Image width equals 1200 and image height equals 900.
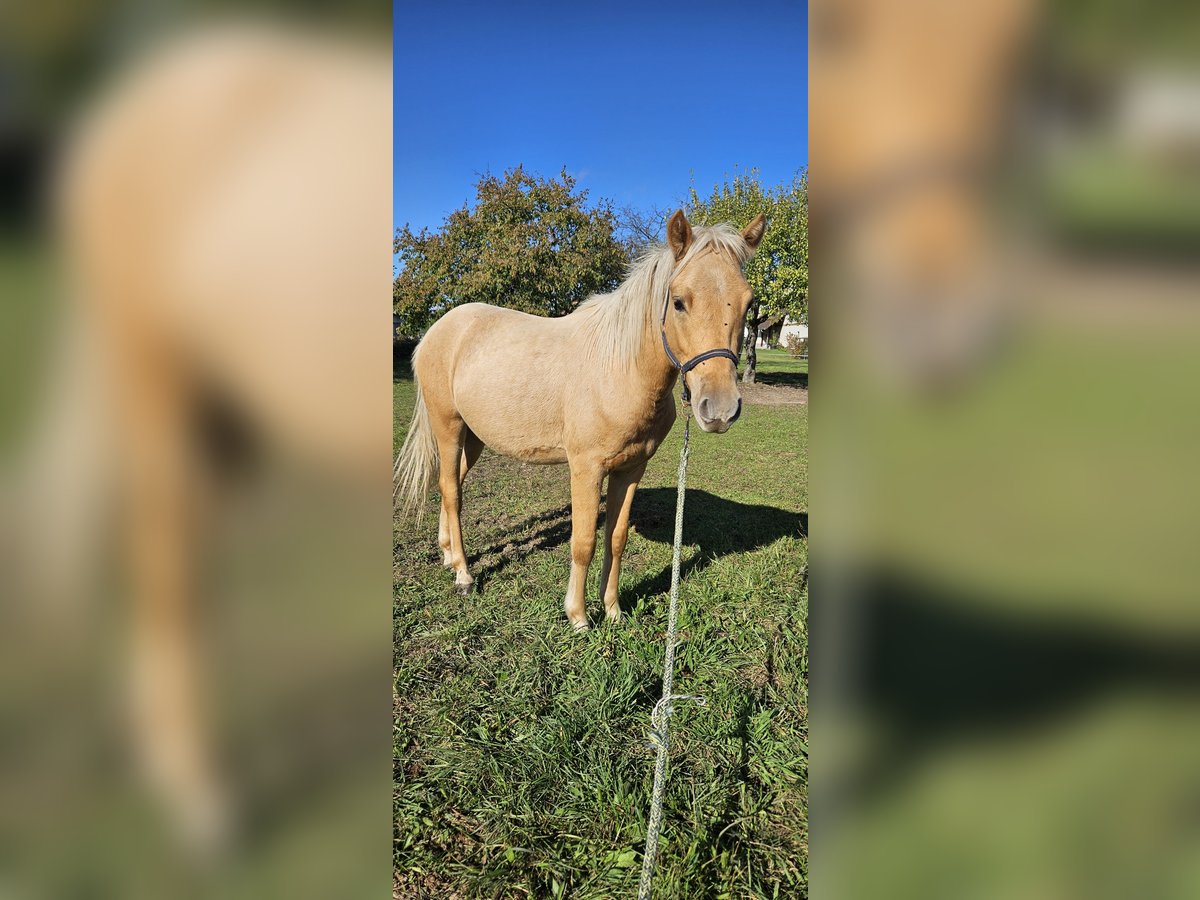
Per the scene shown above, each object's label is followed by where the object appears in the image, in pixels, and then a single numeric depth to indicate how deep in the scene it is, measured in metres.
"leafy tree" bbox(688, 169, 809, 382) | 16.81
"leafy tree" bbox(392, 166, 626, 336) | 13.75
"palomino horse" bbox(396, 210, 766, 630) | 2.75
